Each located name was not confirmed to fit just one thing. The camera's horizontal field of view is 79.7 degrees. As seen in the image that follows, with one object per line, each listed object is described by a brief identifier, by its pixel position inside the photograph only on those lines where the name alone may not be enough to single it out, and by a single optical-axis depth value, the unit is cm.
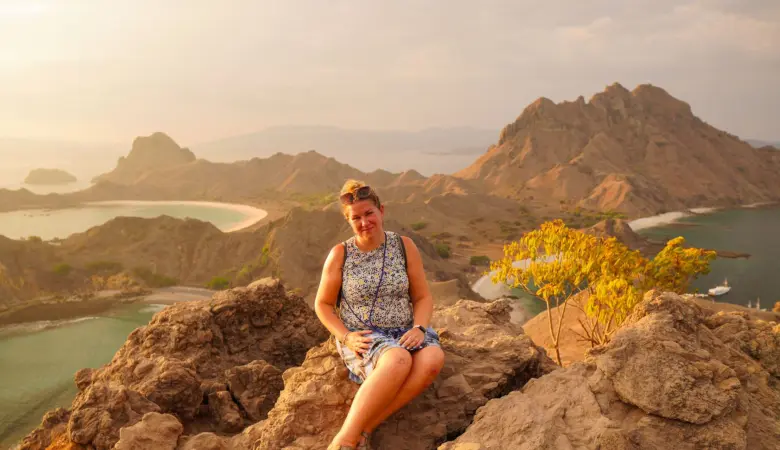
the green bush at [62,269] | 3464
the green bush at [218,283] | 3466
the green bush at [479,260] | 4638
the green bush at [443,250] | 4786
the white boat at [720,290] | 3619
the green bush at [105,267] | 3681
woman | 376
